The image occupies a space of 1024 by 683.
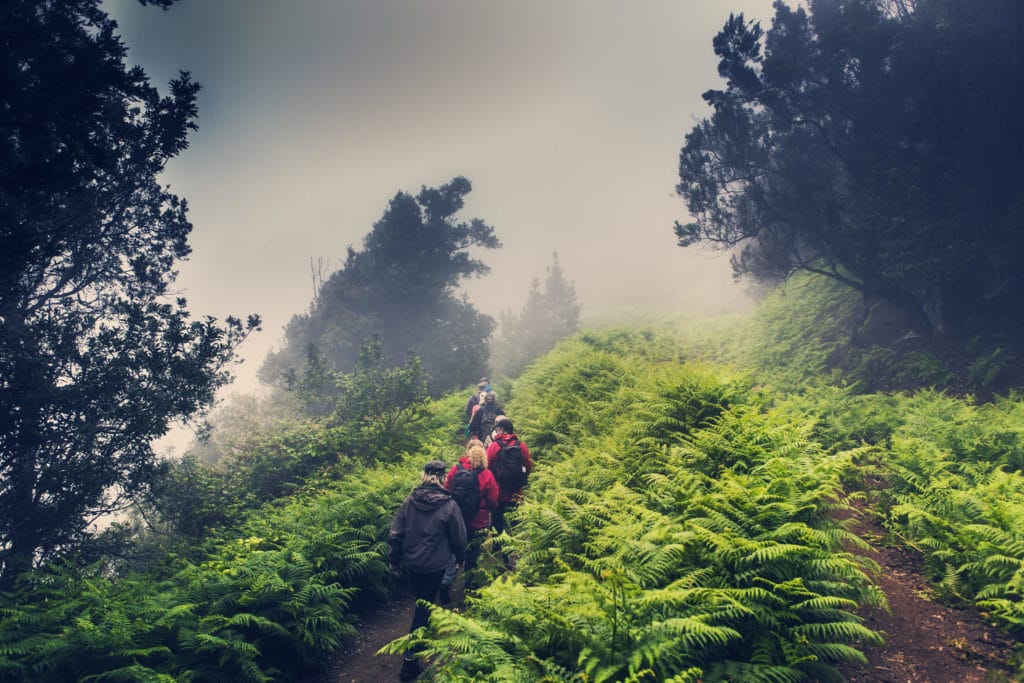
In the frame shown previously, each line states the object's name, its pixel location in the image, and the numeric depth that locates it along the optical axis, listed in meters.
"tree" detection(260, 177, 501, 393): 35.47
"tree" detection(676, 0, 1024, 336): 14.44
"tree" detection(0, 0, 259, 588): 8.34
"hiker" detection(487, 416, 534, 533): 8.60
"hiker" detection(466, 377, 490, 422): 15.25
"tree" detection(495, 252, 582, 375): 42.22
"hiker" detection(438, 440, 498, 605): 7.77
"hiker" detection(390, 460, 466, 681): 6.33
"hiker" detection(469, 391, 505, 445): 12.95
